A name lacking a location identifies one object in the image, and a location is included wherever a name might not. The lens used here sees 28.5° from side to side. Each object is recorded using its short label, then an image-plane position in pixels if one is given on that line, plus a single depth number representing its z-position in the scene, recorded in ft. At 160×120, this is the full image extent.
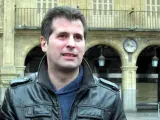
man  6.00
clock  59.91
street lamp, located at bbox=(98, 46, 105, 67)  57.69
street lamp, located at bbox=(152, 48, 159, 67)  58.73
